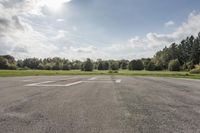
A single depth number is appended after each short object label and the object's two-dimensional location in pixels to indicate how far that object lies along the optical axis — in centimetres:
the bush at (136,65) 7079
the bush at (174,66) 5829
